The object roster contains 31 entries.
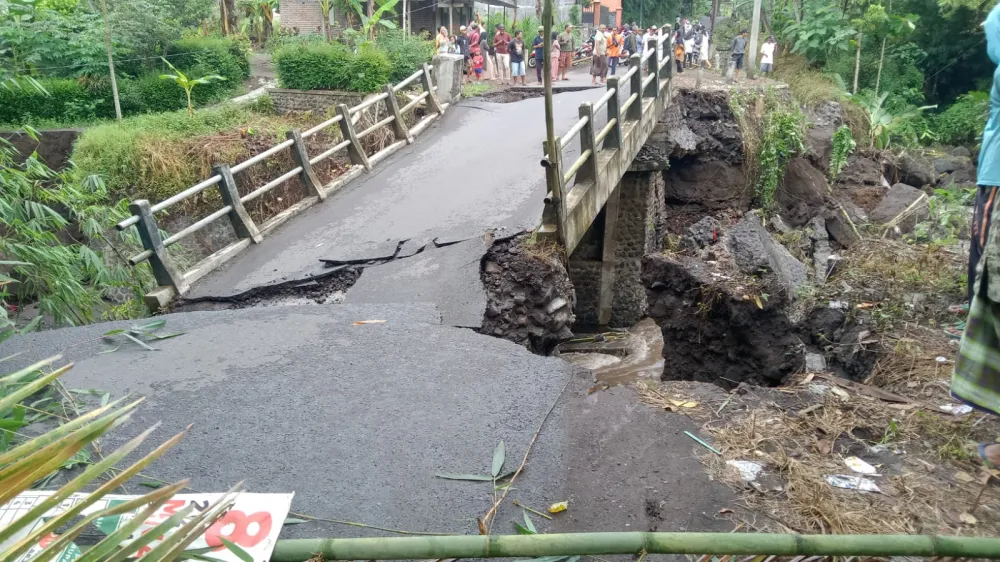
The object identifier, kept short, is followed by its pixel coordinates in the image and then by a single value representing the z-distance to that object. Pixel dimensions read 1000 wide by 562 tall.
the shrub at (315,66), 15.41
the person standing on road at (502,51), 18.33
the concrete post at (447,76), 12.81
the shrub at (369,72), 15.14
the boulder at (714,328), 8.50
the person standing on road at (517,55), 17.83
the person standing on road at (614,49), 19.08
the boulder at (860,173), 15.90
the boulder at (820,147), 15.42
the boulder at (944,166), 17.03
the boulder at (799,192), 14.66
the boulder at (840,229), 13.80
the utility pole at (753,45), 17.70
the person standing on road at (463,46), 18.80
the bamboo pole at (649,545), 1.84
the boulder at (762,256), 9.55
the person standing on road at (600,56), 18.09
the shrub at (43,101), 17.31
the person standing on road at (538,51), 19.37
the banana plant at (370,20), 16.66
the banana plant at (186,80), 14.66
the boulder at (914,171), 16.25
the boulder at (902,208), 13.30
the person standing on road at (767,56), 18.42
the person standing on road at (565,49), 20.02
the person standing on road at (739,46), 19.36
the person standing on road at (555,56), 18.64
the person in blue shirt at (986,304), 2.83
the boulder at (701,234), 12.00
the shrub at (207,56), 17.80
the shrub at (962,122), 18.97
